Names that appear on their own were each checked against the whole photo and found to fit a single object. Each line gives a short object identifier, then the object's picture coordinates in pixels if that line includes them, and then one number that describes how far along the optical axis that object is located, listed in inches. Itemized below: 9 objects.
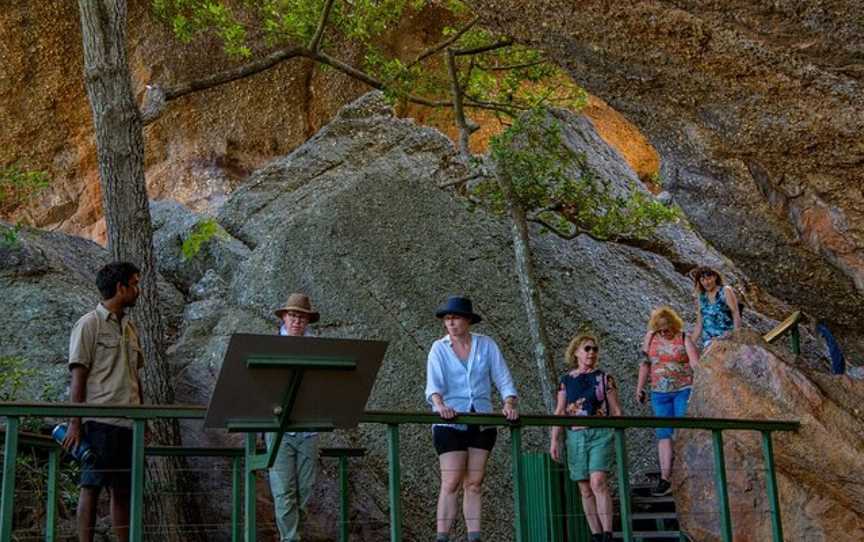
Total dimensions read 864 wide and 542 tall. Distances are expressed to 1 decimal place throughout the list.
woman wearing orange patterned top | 377.1
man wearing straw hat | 282.0
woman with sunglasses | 326.0
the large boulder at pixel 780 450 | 314.0
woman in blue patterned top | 396.8
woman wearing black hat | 282.5
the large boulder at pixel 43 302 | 429.1
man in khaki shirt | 265.1
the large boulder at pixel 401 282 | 434.9
